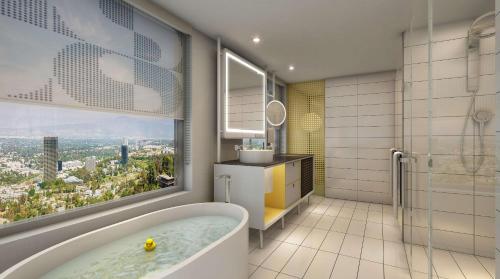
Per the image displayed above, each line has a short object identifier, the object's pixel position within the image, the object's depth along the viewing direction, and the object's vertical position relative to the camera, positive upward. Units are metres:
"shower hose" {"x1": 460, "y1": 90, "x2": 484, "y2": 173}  1.31 -0.03
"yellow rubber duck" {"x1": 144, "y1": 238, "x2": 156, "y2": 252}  1.73 -0.82
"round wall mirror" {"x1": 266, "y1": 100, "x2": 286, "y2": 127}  4.21 +0.51
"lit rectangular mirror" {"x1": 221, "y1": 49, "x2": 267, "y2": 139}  3.07 +0.62
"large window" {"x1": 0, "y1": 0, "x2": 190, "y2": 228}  1.51 +0.29
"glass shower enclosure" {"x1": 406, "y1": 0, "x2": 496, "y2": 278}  1.25 -0.01
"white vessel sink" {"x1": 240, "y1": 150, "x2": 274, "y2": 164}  2.99 -0.23
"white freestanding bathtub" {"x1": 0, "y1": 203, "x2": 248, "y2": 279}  1.25 -0.75
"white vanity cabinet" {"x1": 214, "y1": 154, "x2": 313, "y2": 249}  2.61 -0.61
